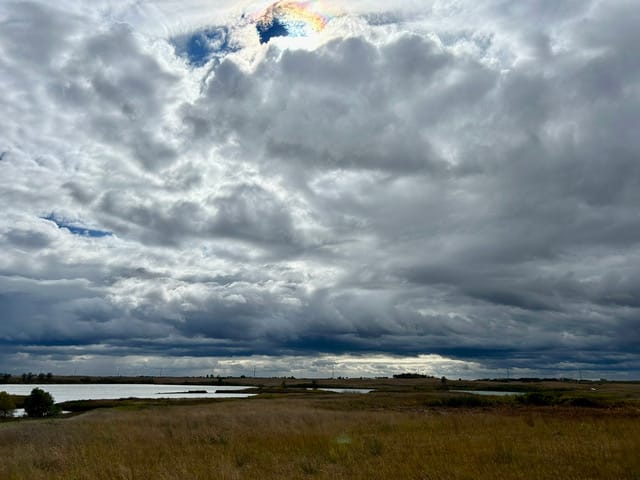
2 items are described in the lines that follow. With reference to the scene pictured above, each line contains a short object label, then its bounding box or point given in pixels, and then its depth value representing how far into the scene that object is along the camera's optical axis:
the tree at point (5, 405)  73.62
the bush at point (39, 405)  71.81
